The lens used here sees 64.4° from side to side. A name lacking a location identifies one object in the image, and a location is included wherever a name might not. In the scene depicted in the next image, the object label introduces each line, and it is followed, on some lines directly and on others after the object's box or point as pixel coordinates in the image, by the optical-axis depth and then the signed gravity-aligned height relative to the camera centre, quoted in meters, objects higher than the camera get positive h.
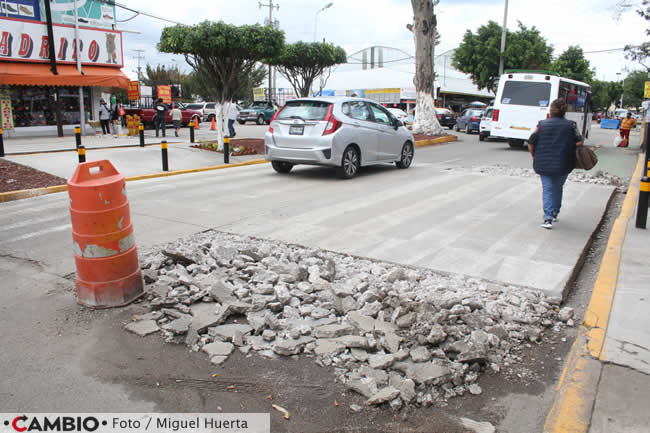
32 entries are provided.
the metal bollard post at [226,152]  13.99 -0.78
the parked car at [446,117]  38.53 +0.64
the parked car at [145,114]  28.28 +0.45
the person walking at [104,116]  23.55 +0.27
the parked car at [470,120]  31.97 +0.37
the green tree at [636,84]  74.94 +6.48
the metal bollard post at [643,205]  6.93 -1.03
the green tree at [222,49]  15.26 +2.23
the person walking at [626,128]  24.03 -0.02
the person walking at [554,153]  6.96 -0.35
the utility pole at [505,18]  37.31 +7.74
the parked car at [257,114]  36.43 +0.68
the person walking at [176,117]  24.06 +0.26
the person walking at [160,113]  22.19 +0.41
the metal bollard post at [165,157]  12.74 -0.84
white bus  19.16 +1.03
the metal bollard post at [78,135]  14.49 -0.37
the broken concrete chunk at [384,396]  3.08 -1.60
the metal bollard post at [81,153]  9.99 -0.61
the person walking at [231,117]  20.69 +0.25
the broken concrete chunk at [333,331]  3.86 -1.53
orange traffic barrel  4.21 -0.94
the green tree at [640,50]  26.55 +3.94
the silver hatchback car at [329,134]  10.66 -0.21
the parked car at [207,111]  43.06 +1.00
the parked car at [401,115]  35.56 +0.74
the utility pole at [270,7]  49.49 +11.06
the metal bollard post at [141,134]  16.47 -0.37
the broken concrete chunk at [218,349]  3.66 -1.60
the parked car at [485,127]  24.91 -0.04
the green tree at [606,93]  91.62 +6.60
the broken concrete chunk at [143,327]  3.97 -1.58
